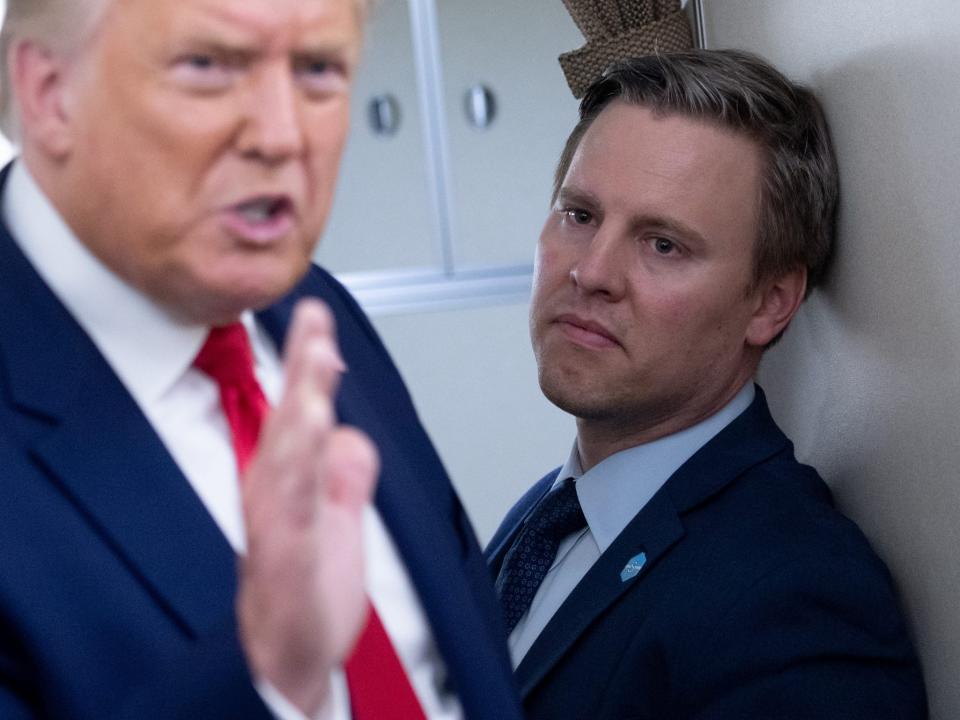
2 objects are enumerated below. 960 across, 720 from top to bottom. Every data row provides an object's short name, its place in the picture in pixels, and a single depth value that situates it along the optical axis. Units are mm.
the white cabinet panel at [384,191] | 4090
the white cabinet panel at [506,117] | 4051
